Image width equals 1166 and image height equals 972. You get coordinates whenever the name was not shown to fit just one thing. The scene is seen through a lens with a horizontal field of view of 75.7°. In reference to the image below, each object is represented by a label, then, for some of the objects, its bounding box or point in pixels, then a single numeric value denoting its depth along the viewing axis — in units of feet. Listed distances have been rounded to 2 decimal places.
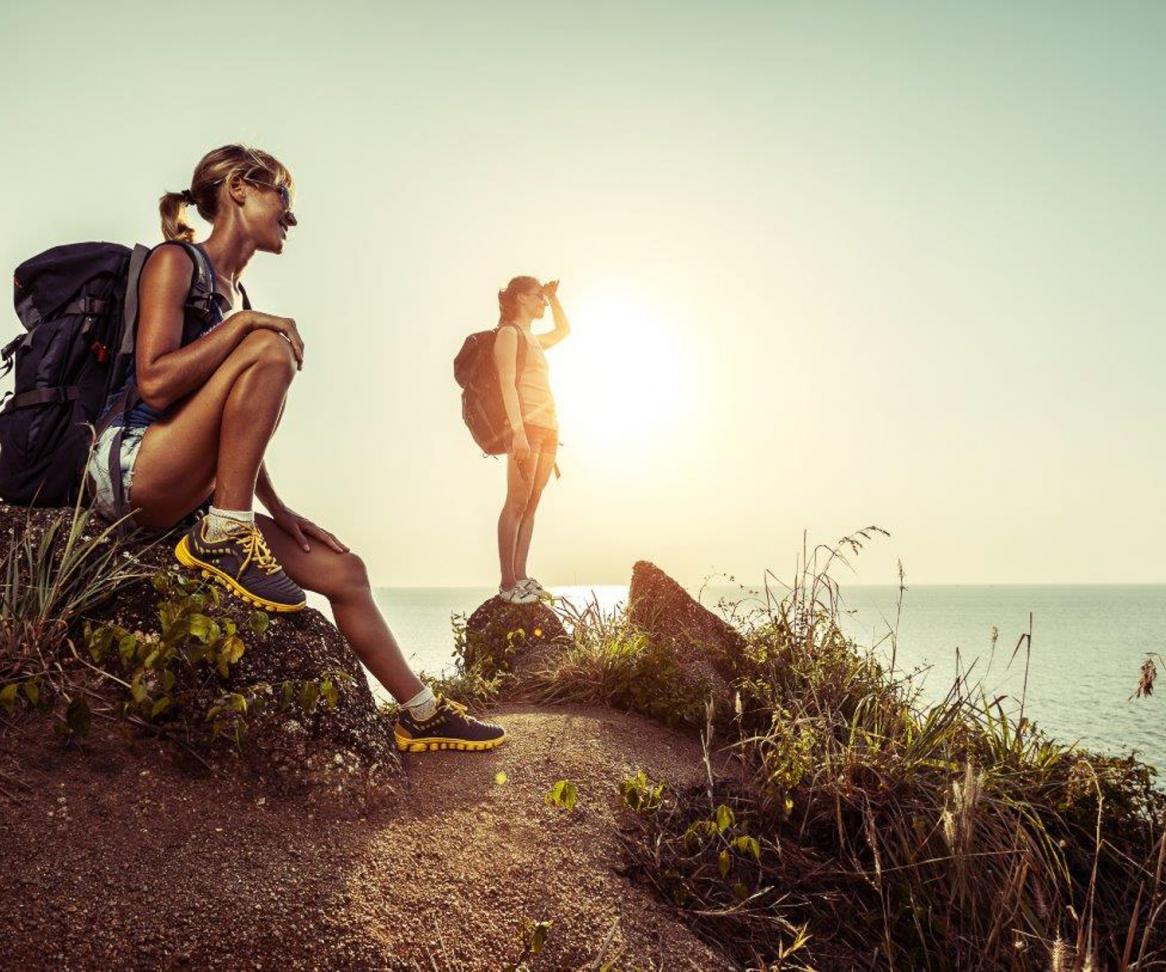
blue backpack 9.84
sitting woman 9.63
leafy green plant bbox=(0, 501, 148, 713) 8.41
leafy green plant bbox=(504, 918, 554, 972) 6.89
